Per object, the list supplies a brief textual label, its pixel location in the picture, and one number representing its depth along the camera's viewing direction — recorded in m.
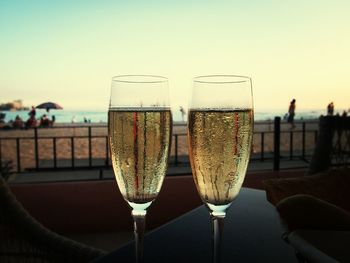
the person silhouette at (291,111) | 9.02
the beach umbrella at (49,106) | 11.16
